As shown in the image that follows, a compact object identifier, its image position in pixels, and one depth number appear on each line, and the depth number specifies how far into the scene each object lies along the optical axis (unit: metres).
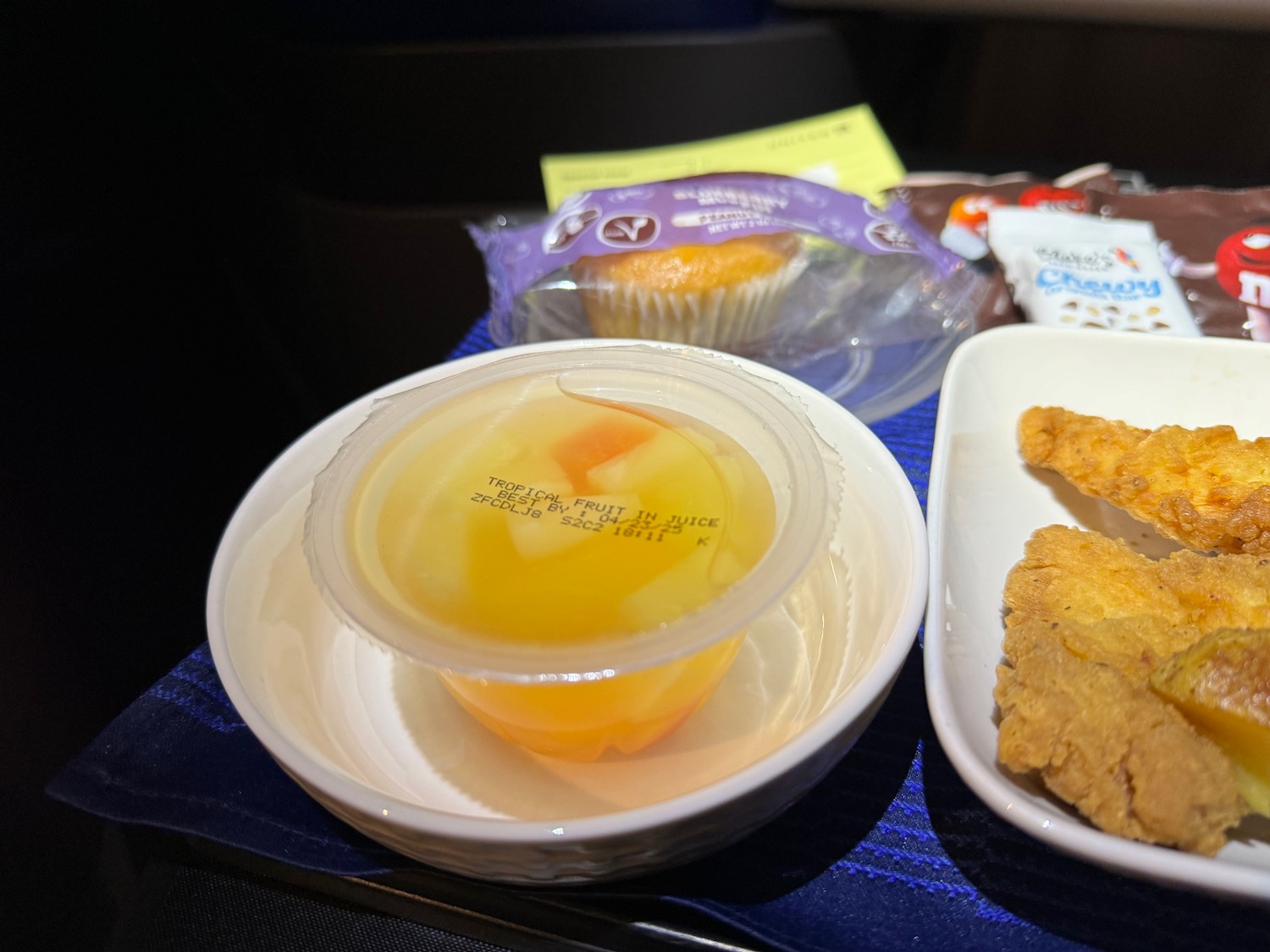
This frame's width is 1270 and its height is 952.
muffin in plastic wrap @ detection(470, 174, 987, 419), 0.31
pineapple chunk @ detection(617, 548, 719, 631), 0.16
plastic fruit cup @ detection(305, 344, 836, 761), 0.16
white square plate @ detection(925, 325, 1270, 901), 0.17
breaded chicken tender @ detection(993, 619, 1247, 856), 0.15
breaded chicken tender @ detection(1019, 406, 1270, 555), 0.21
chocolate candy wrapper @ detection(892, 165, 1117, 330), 0.34
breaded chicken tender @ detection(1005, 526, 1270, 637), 0.18
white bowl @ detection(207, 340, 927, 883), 0.14
